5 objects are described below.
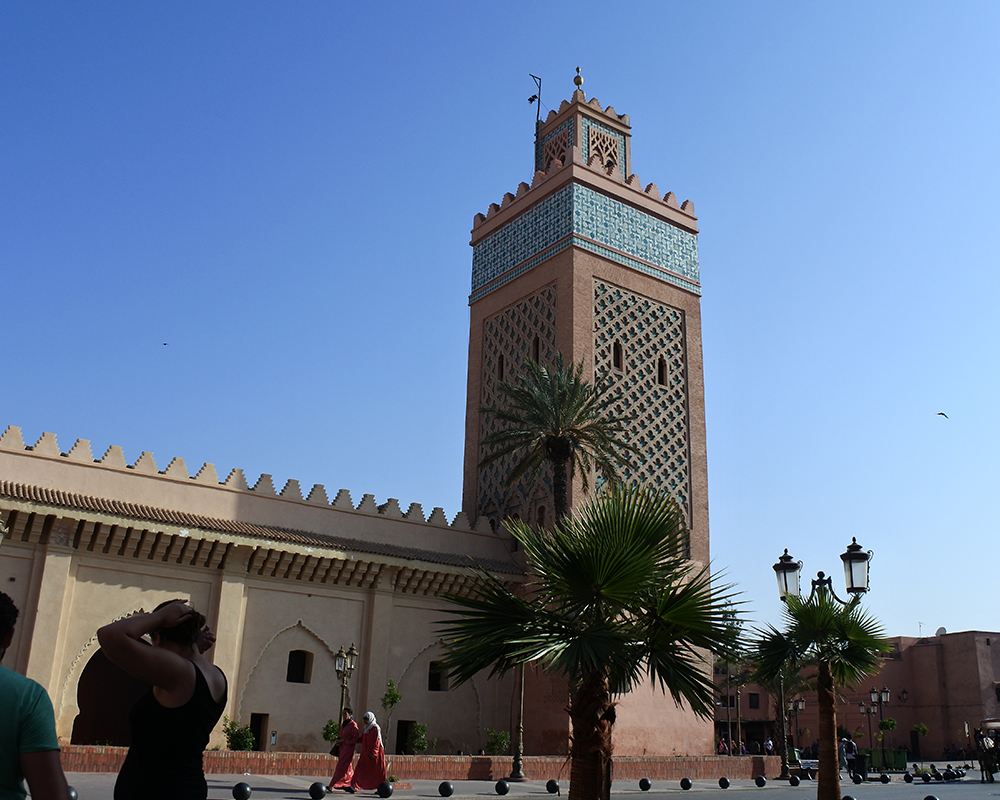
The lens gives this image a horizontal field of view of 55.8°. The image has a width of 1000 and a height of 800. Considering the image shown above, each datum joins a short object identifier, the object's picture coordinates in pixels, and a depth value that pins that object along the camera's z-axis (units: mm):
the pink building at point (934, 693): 37938
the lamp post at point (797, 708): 34403
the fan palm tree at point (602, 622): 6922
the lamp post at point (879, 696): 27469
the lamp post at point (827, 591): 9609
